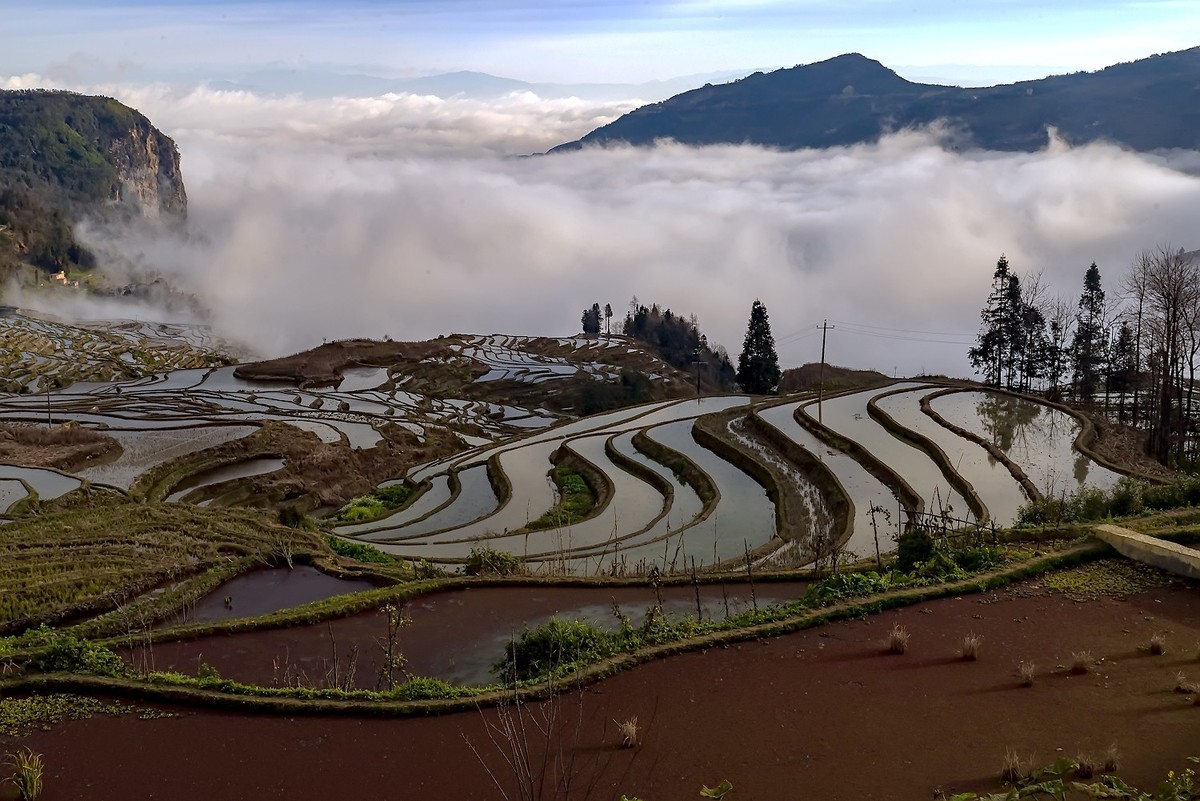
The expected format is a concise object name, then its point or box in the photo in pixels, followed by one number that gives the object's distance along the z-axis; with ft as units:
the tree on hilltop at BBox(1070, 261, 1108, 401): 178.60
